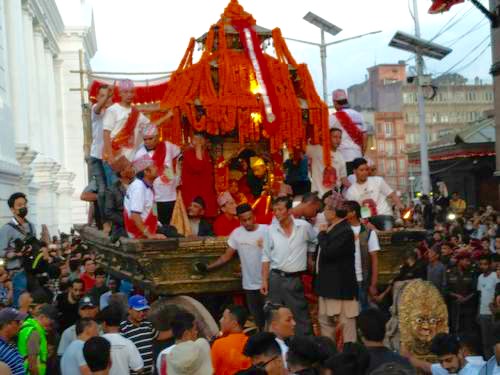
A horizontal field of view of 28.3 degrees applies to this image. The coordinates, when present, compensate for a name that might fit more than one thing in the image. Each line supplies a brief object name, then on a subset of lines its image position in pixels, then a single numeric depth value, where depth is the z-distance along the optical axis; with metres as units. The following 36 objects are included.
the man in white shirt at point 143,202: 10.45
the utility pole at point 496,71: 16.97
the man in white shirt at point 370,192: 11.62
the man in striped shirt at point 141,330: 8.42
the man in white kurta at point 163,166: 11.91
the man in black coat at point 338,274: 9.31
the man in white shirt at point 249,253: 10.35
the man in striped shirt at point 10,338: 7.80
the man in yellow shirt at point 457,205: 24.85
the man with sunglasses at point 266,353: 6.28
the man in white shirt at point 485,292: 12.71
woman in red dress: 12.32
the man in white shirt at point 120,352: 7.72
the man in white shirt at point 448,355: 7.04
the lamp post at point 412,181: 64.69
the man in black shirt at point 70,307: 10.87
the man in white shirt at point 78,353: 7.68
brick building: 87.25
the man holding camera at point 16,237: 11.49
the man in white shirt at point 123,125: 13.04
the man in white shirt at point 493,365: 6.67
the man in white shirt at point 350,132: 12.84
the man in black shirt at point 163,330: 8.29
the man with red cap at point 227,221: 11.66
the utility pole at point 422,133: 30.22
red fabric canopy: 15.28
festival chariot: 10.45
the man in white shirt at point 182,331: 7.36
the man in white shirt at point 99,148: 13.15
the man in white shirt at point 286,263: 9.95
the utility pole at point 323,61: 31.86
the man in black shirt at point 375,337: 6.81
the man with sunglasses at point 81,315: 8.98
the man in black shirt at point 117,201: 12.55
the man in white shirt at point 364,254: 10.20
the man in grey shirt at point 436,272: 14.13
